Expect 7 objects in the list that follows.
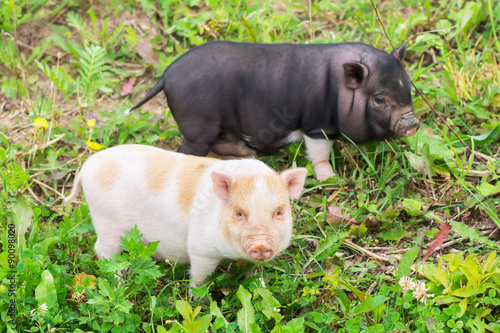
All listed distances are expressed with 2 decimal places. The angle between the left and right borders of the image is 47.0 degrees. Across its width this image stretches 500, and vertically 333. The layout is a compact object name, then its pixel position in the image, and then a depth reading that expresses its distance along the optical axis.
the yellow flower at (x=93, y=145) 4.24
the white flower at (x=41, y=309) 2.93
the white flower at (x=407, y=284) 2.95
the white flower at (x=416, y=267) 3.01
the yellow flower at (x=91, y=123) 4.44
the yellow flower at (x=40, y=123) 4.34
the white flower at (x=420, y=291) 2.91
